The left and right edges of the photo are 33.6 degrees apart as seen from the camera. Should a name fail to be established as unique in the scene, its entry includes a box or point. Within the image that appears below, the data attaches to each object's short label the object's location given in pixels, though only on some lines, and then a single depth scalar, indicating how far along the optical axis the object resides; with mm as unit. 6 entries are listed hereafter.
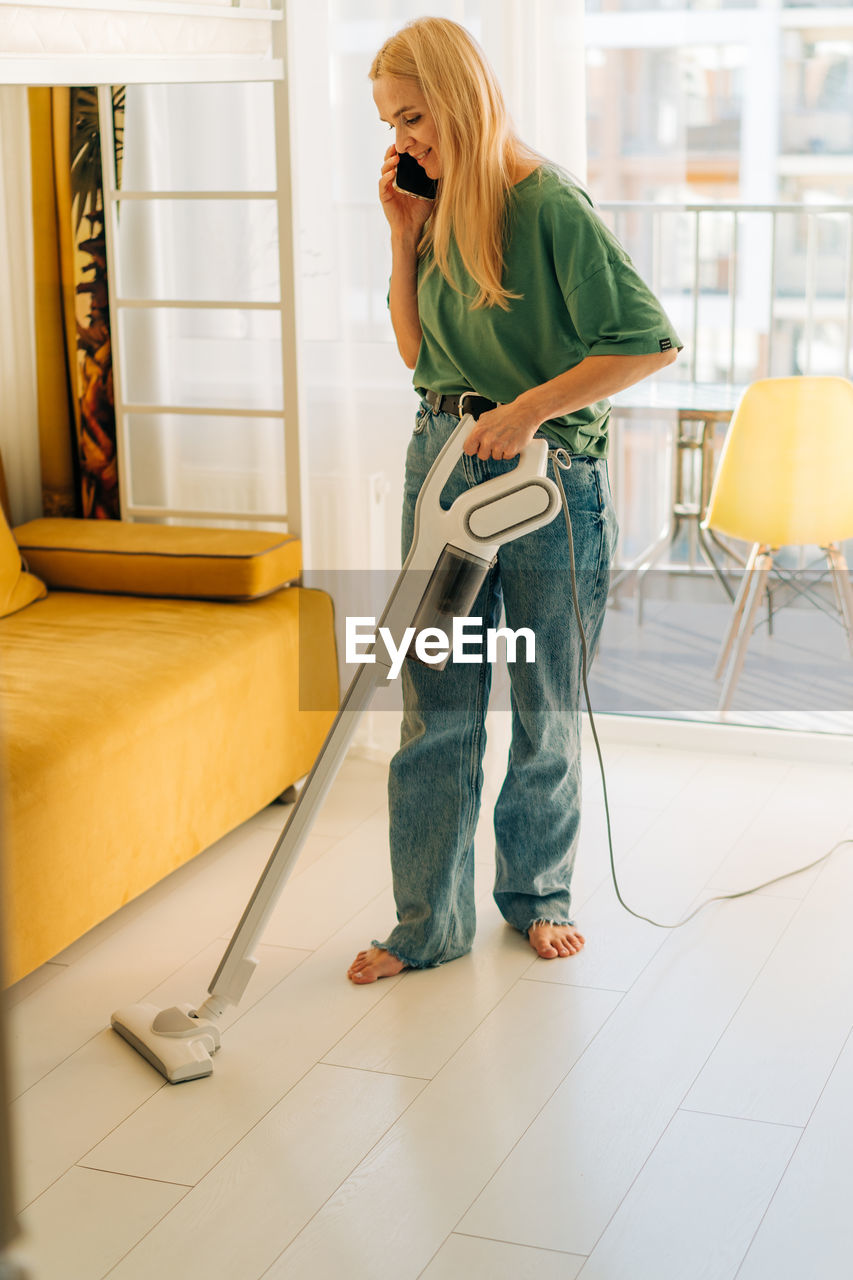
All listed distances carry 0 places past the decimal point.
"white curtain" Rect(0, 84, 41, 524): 2973
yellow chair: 2908
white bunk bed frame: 1871
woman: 1780
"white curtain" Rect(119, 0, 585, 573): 2705
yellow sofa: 2043
